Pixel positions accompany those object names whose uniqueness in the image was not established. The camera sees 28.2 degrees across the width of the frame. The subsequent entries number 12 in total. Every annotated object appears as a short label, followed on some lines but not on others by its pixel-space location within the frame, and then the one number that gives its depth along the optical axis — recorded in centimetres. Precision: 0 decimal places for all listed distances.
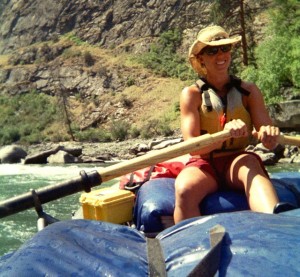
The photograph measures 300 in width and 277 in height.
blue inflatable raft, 152
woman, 274
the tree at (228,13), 2117
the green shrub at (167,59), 3794
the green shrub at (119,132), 2889
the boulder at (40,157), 1964
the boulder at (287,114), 1641
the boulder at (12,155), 2144
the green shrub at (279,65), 1683
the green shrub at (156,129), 2703
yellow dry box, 323
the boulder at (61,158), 1886
